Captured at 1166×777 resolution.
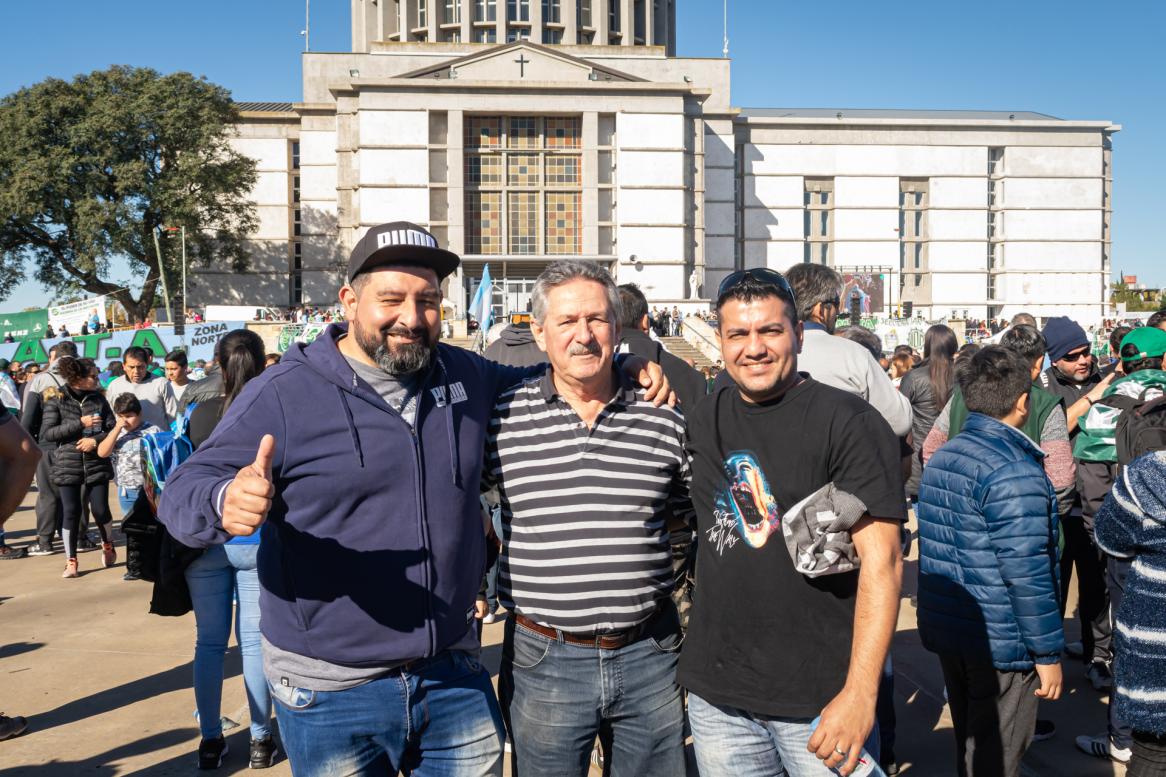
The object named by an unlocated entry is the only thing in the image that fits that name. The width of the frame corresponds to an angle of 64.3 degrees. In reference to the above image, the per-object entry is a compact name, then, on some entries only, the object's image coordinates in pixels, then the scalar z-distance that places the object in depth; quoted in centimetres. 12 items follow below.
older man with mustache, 301
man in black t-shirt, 259
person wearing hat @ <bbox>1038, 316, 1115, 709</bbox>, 578
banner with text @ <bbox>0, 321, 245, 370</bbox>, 1961
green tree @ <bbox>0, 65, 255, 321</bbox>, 4606
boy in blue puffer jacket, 353
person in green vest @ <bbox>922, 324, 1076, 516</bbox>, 544
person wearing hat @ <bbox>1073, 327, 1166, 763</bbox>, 486
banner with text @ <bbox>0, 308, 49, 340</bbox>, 2409
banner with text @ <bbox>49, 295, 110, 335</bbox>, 2364
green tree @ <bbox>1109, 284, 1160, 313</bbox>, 8462
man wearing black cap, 272
